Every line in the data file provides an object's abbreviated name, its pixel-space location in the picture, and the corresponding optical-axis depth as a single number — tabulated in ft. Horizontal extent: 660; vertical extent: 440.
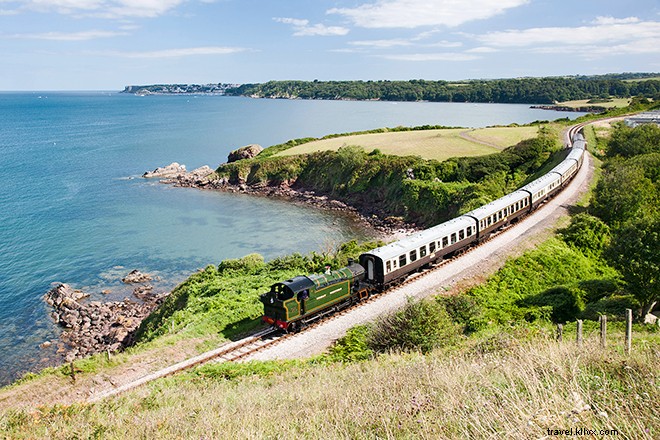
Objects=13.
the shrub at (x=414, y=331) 53.06
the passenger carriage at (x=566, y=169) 152.94
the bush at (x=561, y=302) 71.05
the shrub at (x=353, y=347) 55.36
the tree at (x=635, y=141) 189.37
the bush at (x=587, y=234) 108.99
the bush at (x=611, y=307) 66.39
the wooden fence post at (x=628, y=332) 36.27
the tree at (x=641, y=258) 62.95
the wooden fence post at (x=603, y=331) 36.40
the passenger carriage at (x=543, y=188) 131.85
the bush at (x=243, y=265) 112.88
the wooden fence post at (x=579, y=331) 38.18
